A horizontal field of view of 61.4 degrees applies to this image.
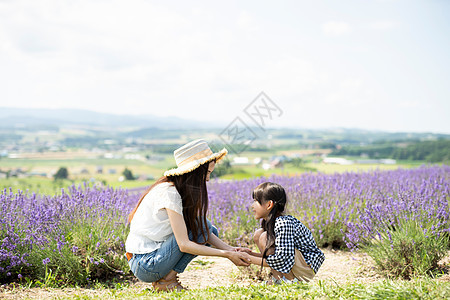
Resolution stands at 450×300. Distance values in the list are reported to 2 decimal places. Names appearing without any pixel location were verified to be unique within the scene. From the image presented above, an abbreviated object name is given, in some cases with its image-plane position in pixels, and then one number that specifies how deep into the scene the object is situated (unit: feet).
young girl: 7.52
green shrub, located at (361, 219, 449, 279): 8.98
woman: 7.45
